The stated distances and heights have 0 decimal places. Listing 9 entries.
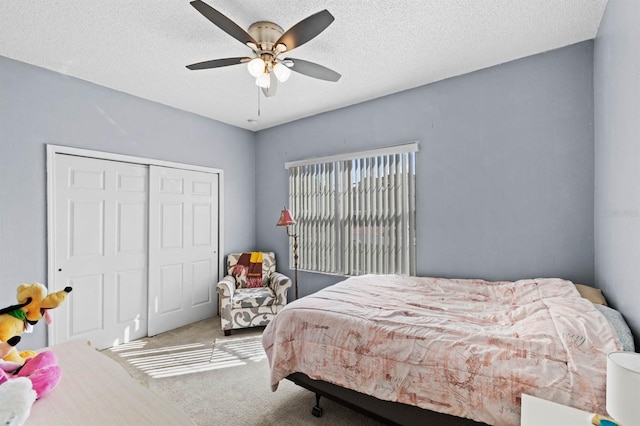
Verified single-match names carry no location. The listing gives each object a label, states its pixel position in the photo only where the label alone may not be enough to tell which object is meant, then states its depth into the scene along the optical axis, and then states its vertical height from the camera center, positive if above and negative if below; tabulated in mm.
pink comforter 1347 -719
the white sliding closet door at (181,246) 3617 -464
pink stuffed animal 1065 -604
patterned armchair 3486 -1027
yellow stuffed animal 1180 -392
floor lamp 3631 -104
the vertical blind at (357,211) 3330 +11
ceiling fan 1802 +1101
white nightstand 1099 -777
